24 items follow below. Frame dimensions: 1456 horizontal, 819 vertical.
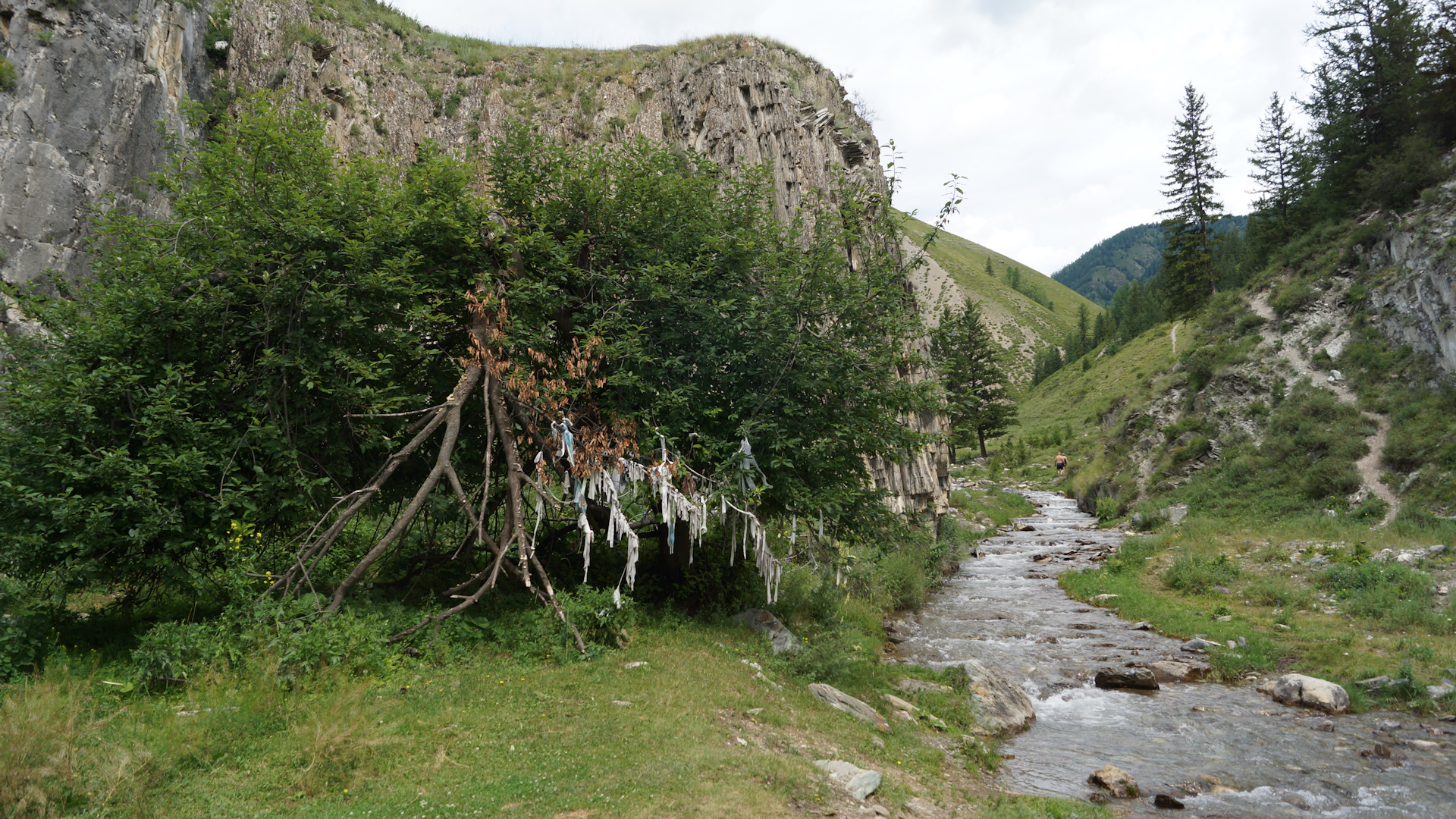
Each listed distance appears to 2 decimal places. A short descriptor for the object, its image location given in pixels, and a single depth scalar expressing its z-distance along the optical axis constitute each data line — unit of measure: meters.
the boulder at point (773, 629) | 13.48
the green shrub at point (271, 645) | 8.65
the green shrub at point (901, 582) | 22.00
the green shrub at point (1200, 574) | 21.41
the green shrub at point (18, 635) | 8.50
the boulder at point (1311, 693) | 12.98
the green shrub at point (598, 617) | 11.37
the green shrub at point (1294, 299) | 35.44
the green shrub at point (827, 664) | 12.64
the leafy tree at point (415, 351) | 9.87
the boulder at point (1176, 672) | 15.29
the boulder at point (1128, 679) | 14.68
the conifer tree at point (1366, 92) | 37.16
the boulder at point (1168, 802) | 9.55
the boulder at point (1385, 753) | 10.85
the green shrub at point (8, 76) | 20.84
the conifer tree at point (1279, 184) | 45.72
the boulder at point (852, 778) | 7.95
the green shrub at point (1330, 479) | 24.94
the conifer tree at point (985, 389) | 56.16
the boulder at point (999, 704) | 12.62
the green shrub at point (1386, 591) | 15.84
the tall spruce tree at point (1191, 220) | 53.91
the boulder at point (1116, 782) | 9.91
